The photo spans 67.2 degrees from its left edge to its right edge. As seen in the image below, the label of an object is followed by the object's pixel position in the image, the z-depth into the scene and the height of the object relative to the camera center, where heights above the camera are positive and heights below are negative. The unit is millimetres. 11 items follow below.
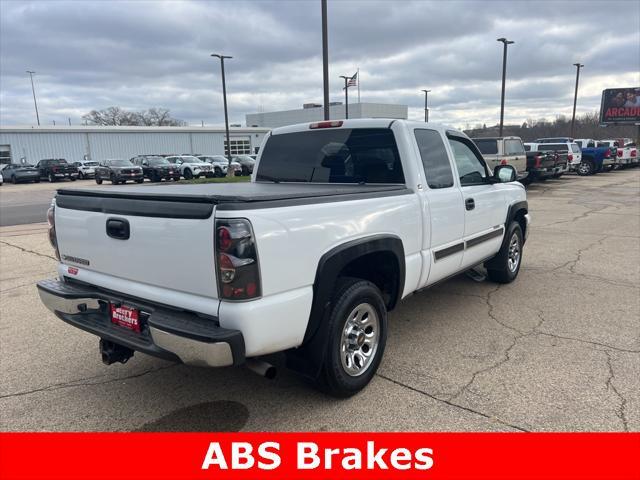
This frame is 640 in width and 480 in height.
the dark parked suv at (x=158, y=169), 30047 -1577
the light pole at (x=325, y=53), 13484 +2378
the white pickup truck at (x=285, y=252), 2592 -705
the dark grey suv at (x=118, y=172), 28641 -1635
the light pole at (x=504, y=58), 26078 +4044
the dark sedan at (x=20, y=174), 34438 -1885
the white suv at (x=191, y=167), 31438 -1563
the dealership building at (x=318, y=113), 81062 +4676
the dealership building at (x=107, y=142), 44625 +270
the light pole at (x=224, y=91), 31441 +3277
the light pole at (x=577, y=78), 40931 +4570
